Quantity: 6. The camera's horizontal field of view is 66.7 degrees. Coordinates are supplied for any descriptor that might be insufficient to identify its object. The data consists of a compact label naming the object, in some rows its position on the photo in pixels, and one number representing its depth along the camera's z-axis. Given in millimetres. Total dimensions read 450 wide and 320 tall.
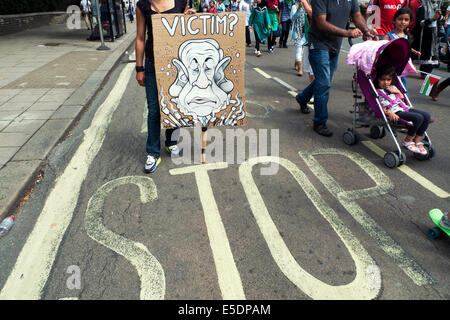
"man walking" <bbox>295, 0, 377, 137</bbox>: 4395
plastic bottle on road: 2784
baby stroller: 3885
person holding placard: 3258
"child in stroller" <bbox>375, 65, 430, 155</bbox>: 3826
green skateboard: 2627
